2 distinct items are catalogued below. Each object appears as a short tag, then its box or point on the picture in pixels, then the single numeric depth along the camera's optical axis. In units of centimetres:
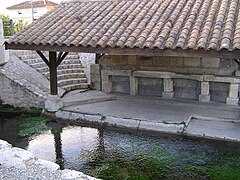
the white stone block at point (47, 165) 439
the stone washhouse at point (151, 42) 688
